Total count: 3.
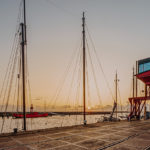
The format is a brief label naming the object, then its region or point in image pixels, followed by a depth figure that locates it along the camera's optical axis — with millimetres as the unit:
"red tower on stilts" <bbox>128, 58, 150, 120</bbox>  27898
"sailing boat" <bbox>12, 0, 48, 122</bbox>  15598
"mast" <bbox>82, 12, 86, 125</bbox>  19934
